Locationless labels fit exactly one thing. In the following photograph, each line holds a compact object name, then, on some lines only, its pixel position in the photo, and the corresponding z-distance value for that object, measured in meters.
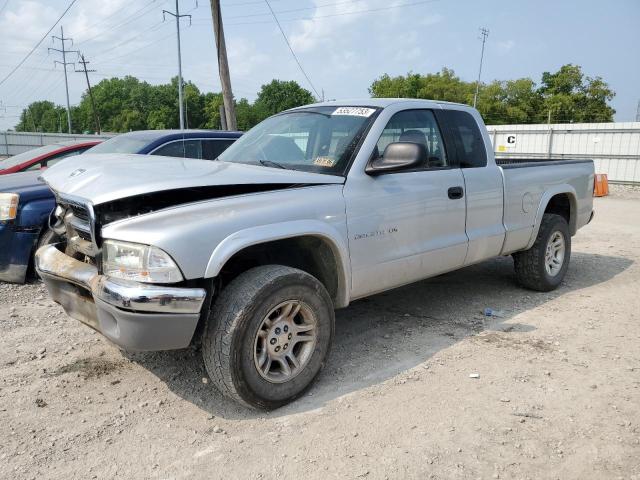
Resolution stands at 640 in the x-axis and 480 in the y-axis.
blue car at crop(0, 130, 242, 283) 5.39
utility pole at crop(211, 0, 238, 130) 13.77
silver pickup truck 2.88
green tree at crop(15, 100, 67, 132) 117.32
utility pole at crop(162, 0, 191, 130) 32.35
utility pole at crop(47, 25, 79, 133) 68.52
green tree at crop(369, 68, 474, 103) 70.38
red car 7.54
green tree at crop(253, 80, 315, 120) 97.00
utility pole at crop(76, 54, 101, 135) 66.50
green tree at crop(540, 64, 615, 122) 54.19
